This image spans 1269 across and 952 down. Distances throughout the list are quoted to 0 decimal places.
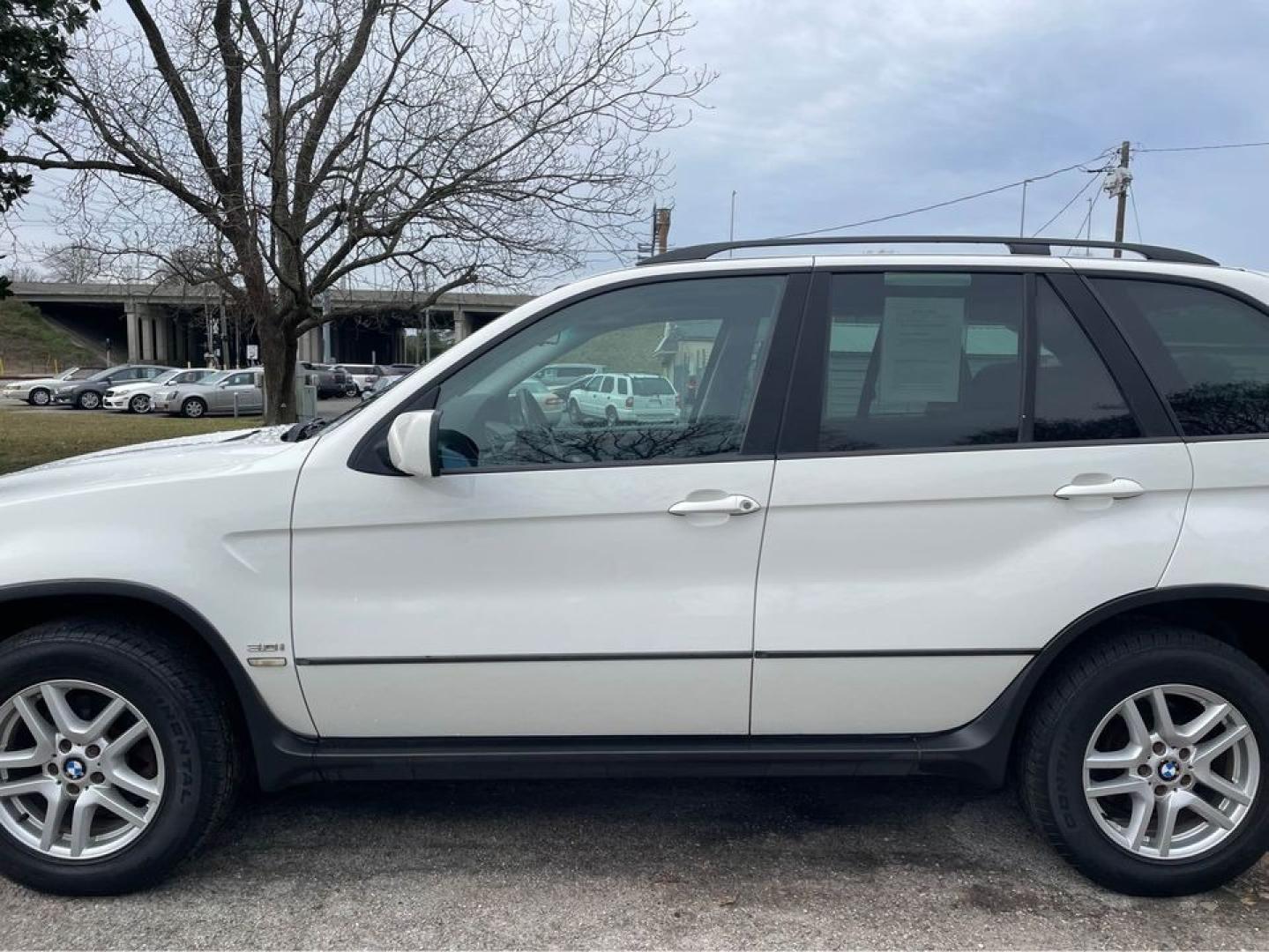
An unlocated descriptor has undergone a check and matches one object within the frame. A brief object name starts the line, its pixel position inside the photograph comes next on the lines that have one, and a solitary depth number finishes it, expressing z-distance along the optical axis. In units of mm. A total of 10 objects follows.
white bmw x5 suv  2793
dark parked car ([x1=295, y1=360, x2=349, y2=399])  42469
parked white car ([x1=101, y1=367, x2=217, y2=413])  32656
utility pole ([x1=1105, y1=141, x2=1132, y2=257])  26562
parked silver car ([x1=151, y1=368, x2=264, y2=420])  31078
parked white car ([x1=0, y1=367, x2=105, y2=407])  35812
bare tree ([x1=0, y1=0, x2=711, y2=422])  10695
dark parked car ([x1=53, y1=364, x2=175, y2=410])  34438
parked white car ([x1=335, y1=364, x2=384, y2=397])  46344
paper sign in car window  2928
